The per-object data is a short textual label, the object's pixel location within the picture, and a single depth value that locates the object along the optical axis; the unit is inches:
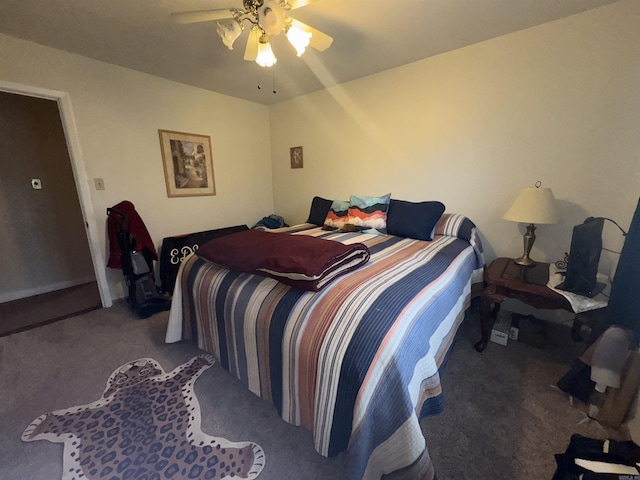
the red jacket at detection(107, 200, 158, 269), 99.6
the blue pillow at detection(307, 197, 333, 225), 116.0
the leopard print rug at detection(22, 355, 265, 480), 45.3
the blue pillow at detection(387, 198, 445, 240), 87.9
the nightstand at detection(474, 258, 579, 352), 63.7
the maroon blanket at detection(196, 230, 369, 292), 49.4
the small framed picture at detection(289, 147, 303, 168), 142.9
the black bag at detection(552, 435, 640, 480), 32.8
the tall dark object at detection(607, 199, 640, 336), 50.8
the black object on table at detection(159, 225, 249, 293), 114.3
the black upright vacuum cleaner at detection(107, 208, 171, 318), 96.4
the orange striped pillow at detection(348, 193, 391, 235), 95.8
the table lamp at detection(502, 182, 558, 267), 68.8
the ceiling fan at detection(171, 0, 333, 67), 53.5
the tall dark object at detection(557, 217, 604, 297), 59.7
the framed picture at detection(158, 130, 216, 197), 115.3
